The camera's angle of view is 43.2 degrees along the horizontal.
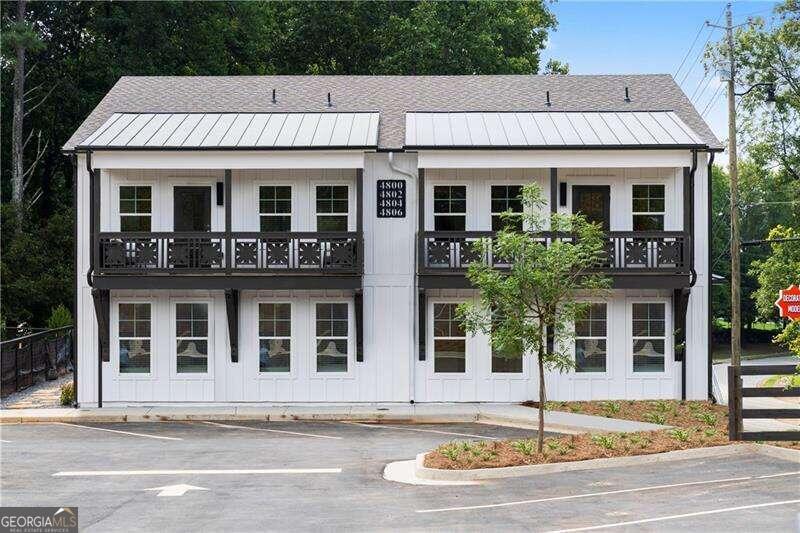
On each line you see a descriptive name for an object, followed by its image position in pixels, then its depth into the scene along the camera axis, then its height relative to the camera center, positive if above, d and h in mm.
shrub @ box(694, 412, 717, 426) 21422 -3043
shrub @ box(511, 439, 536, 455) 17469 -2969
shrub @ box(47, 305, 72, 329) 34062 -1234
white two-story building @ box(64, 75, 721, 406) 24875 +544
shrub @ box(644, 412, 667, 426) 21969 -3100
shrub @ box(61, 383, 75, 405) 25516 -2860
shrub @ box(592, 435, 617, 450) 17781 -2932
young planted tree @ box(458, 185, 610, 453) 17406 -76
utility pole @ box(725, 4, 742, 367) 21094 +953
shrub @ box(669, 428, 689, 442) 18734 -2955
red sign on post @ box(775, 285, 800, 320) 34156 -869
